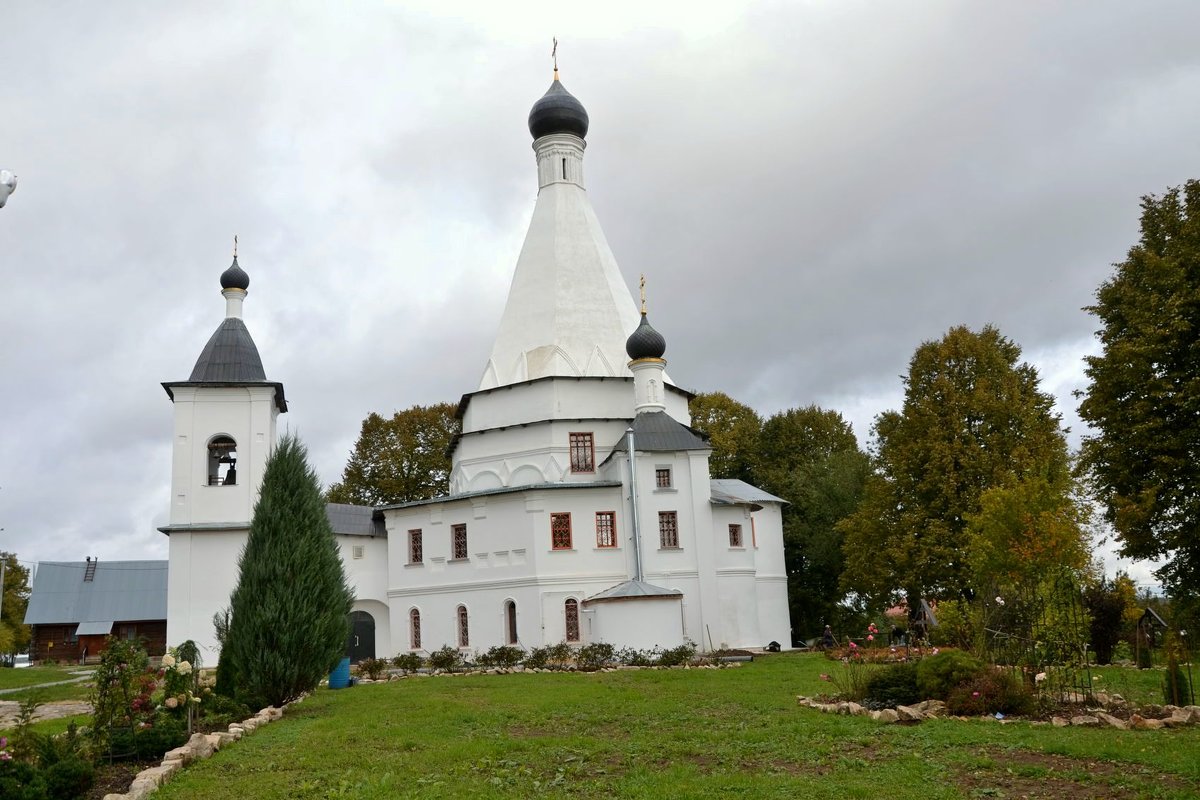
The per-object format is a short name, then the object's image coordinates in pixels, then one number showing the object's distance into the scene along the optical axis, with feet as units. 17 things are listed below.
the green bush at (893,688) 38.85
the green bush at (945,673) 37.65
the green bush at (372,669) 77.20
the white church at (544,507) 93.40
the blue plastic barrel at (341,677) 68.53
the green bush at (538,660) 76.38
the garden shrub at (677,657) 74.84
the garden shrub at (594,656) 75.05
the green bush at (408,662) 81.20
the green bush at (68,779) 26.84
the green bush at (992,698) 35.78
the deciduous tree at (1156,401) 63.46
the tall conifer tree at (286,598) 48.75
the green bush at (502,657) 78.60
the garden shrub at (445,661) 79.82
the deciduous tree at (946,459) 94.27
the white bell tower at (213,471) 95.45
